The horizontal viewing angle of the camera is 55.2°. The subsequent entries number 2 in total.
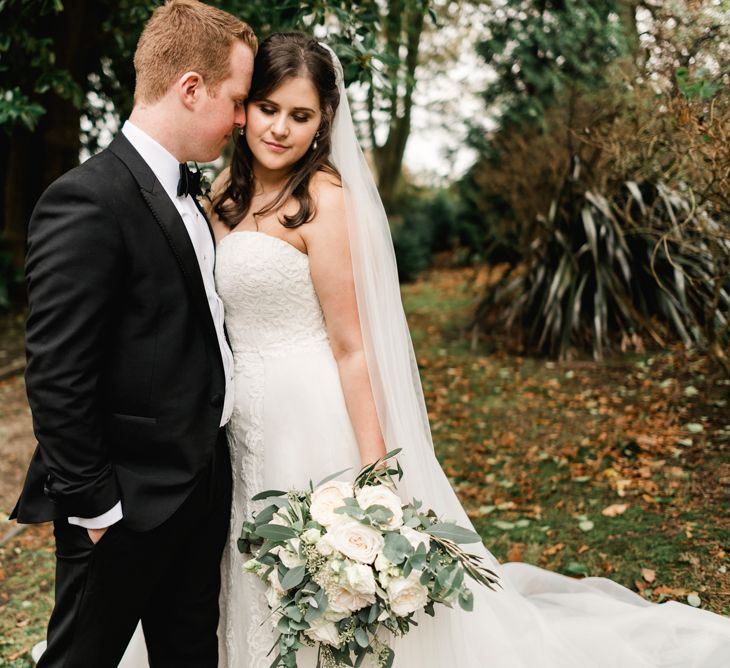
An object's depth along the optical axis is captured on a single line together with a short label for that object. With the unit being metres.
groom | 1.83
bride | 2.45
